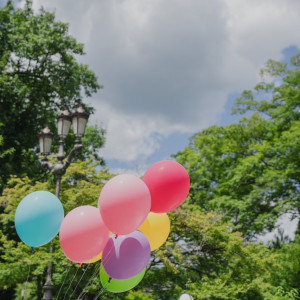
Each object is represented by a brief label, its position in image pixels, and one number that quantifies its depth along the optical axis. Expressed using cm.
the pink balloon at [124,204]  381
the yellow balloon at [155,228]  475
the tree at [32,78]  1531
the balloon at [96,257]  457
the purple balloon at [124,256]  419
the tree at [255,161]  1535
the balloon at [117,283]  467
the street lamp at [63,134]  718
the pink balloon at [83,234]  410
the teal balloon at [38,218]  427
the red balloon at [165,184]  418
